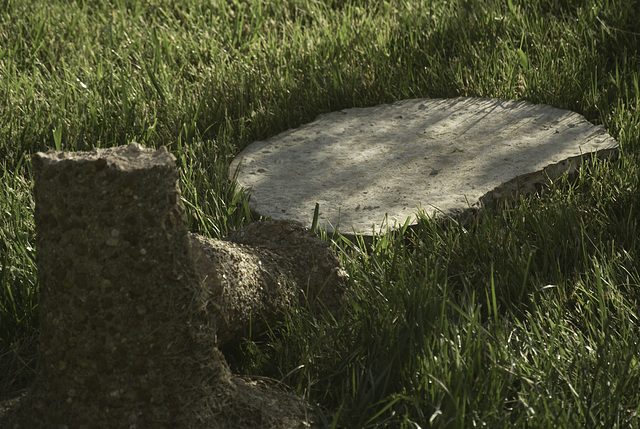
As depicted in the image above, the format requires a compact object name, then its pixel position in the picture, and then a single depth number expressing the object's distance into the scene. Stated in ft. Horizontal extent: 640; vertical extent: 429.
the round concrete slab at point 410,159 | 7.14
